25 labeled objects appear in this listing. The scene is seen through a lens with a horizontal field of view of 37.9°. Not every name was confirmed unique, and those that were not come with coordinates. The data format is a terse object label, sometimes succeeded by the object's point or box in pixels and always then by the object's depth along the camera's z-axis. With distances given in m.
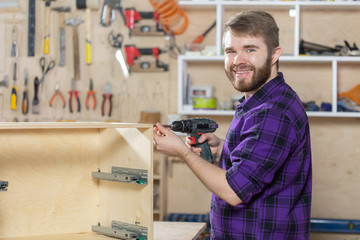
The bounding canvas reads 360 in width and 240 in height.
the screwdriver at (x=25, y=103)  4.17
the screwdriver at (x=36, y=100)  4.16
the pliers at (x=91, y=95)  4.14
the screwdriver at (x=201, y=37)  4.05
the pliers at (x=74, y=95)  4.14
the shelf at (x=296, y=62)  3.73
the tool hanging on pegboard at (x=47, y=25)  4.18
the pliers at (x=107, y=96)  4.12
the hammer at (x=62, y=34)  4.18
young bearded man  1.75
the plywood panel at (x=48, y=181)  2.10
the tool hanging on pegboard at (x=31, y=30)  4.19
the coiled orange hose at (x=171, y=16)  4.04
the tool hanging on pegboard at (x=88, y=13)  4.14
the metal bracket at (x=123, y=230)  1.98
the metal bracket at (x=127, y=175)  1.95
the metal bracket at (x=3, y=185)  1.88
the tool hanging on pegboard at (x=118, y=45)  4.14
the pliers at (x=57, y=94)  4.18
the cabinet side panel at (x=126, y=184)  1.94
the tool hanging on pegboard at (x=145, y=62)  4.10
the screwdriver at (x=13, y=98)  4.14
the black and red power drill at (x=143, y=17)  4.08
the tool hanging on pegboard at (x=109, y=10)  4.14
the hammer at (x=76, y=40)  4.17
